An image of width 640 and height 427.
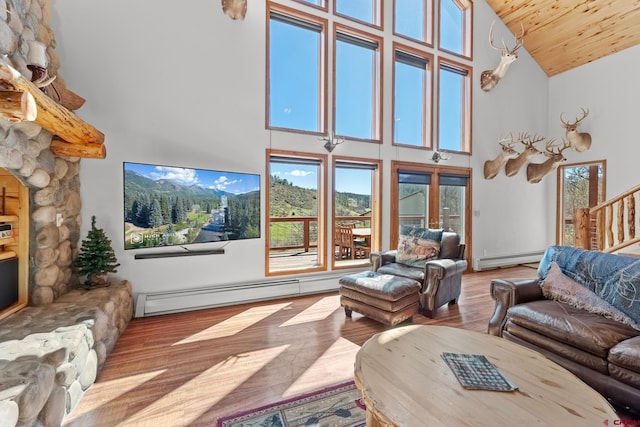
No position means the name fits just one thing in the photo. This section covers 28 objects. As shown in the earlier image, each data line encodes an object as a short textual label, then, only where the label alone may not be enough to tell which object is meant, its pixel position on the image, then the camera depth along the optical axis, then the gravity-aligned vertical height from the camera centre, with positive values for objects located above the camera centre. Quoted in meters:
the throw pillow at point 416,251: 3.76 -0.47
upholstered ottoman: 3.02 -0.88
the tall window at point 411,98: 5.21 +2.12
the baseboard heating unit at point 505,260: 5.91 -0.97
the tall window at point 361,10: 4.68 +3.34
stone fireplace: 1.59 -0.26
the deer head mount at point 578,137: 5.95 +1.58
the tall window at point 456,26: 5.68 +3.72
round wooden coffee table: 1.14 -0.78
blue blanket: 2.12 -0.48
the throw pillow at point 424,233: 3.85 -0.25
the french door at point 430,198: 5.14 +0.31
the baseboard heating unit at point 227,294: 3.44 -1.03
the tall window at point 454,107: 5.67 +2.12
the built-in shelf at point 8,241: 2.28 -0.21
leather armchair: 3.33 -0.69
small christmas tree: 2.94 -0.45
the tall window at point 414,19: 5.19 +3.53
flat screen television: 3.31 +0.11
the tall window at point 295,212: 4.33 +0.03
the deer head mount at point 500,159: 5.73 +1.09
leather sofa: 1.79 -0.82
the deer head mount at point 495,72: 5.73 +2.85
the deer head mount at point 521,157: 5.85 +1.17
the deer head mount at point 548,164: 5.98 +1.06
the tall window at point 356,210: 4.77 +0.07
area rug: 1.73 -1.22
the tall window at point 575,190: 5.98 +0.51
